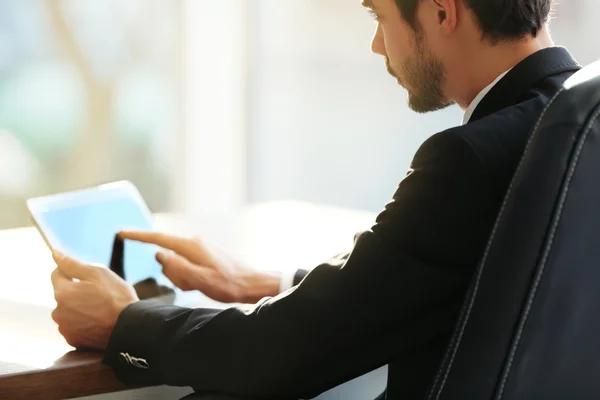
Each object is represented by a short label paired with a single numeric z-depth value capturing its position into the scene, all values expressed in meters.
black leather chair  2.04
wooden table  2.33
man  2.26
